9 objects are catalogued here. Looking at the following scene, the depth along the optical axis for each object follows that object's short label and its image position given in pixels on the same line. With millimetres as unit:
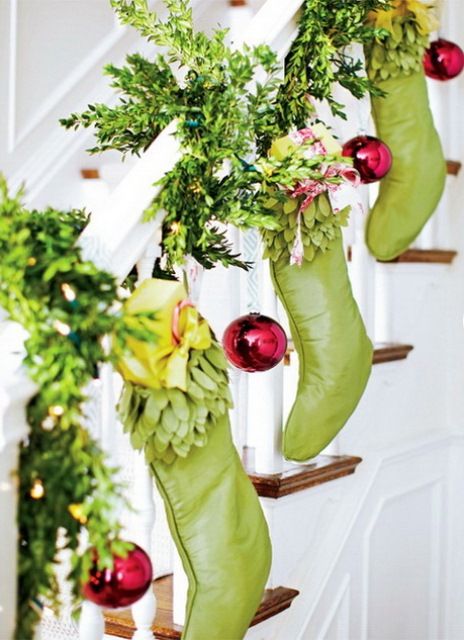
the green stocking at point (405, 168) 1943
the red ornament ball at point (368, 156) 1843
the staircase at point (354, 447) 1508
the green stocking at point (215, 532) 1308
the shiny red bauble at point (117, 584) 1077
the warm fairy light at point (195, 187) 1325
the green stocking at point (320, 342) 1656
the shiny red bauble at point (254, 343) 1534
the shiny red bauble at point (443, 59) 2244
